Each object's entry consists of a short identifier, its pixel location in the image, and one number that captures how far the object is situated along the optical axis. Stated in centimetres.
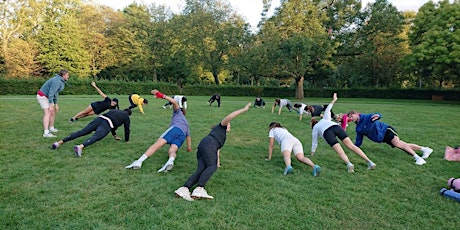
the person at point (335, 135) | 588
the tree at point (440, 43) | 2761
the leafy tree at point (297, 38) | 2967
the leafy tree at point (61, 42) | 4000
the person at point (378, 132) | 699
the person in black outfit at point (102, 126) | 659
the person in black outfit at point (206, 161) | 427
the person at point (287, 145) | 556
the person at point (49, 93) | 826
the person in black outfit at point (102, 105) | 1068
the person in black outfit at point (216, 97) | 1978
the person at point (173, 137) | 557
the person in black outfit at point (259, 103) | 2031
